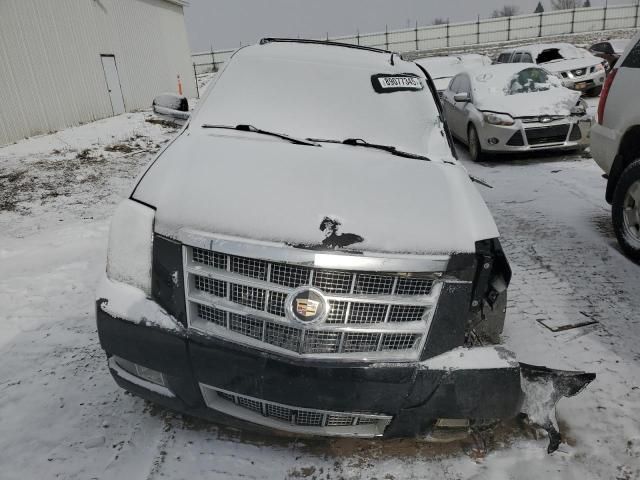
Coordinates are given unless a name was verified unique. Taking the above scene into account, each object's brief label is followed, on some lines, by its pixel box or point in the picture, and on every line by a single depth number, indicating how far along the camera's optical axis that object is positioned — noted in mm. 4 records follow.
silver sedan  7730
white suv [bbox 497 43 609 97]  13508
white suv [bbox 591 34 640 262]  4129
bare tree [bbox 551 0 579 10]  72250
